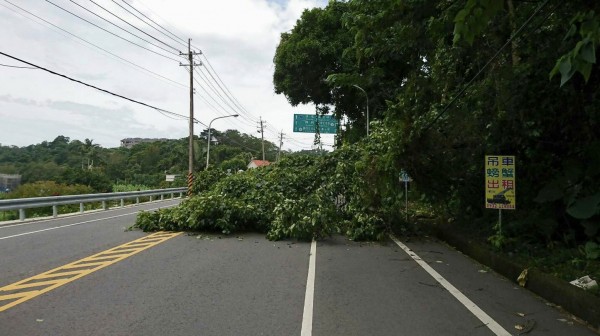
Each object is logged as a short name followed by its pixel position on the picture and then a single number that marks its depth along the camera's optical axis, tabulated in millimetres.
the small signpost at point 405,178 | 12333
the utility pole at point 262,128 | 69862
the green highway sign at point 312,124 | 34719
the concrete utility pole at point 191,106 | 33812
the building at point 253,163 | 70338
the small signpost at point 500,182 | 9156
